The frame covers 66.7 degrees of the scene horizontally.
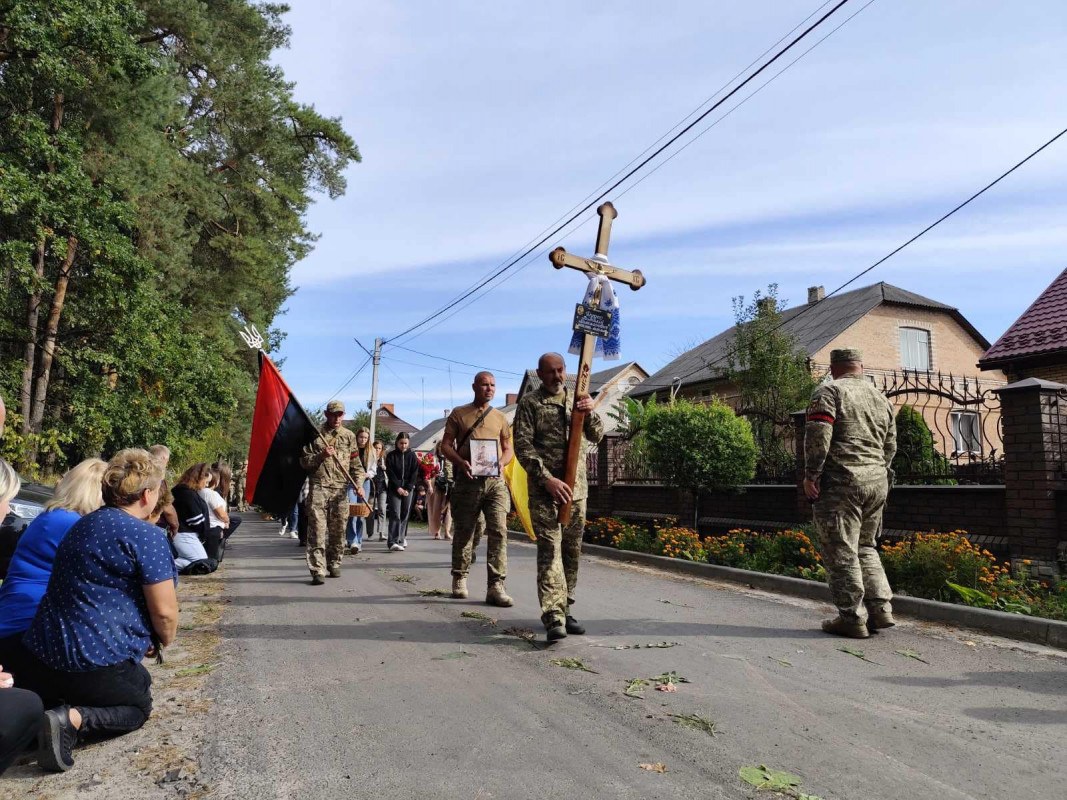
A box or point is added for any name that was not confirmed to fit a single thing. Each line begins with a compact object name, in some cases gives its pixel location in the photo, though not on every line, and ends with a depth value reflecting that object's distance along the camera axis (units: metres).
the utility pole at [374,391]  32.69
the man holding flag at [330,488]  8.64
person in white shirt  9.66
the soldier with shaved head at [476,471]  7.38
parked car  5.54
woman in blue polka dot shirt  3.46
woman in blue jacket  3.73
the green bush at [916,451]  9.41
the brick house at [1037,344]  12.70
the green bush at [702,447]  11.70
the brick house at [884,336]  31.43
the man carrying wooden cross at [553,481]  5.51
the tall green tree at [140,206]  16.19
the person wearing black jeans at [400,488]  13.27
